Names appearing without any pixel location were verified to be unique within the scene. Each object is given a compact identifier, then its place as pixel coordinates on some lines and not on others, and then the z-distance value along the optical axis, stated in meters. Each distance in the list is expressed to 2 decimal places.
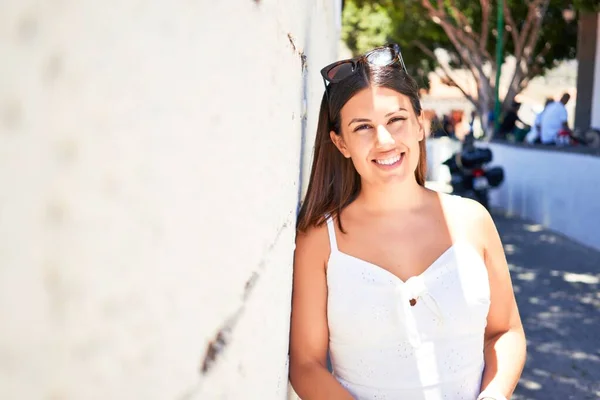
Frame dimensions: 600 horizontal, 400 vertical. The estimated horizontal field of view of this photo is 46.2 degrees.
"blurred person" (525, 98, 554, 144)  13.75
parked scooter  11.06
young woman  1.78
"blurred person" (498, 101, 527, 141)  16.43
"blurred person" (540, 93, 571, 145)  12.37
